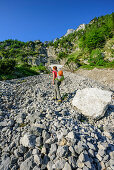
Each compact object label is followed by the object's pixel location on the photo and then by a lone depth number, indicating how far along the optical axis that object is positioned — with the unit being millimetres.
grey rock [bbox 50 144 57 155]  2274
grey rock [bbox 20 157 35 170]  2016
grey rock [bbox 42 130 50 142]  2670
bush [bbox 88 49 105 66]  33650
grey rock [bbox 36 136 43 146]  2543
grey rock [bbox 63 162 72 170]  1896
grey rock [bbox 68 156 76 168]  1979
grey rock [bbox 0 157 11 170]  2053
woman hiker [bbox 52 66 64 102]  5411
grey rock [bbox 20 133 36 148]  2471
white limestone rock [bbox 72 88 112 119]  4461
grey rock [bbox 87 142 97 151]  2411
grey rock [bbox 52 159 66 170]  1940
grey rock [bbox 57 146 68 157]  2155
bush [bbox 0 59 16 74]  12299
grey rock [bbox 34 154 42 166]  2092
